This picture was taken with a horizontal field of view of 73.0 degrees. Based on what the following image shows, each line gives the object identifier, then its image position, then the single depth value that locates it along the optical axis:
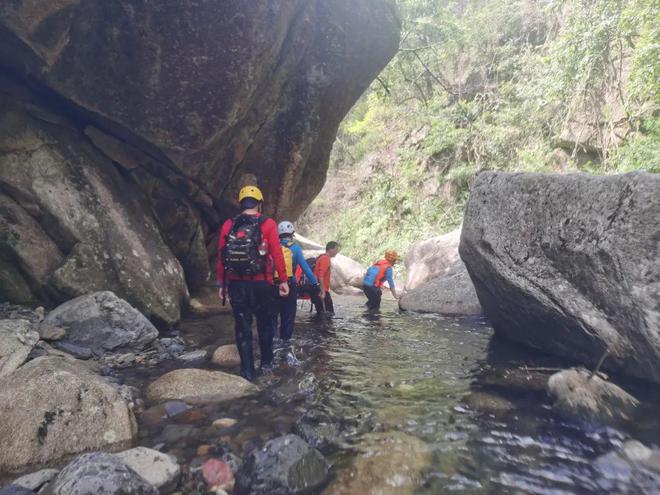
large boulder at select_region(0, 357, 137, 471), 3.37
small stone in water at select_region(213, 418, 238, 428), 4.18
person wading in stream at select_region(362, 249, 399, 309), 11.96
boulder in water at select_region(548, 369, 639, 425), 4.23
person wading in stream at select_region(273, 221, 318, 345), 7.22
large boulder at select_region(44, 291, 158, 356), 6.14
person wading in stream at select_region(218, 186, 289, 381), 5.24
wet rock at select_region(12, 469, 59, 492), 2.93
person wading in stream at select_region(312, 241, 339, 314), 9.71
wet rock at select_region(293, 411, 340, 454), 3.82
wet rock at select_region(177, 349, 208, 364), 6.28
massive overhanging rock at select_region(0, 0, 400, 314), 6.96
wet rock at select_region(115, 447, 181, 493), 3.11
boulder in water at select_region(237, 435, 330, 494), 3.13
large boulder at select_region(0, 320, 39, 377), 4.57
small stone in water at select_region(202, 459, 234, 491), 3.22
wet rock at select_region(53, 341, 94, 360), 5.79
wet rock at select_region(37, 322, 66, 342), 5.79
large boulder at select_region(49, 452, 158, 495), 2.69
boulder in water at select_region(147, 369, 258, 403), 4.80
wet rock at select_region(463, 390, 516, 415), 4.58
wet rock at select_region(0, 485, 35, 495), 2.77
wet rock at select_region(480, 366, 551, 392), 5.23
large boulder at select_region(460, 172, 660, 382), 4.40
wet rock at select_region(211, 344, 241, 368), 6.26
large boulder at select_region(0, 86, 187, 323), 6.89
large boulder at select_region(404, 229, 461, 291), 14.42
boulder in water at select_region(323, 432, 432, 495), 3.19
